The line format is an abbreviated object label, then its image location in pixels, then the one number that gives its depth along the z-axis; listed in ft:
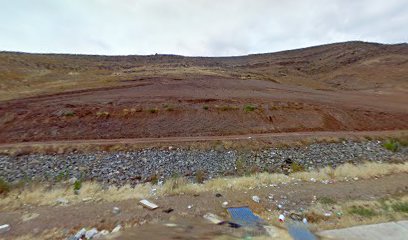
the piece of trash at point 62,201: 31.10
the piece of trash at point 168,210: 27.99
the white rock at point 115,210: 27.94
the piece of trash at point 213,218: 25.62
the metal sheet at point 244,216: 25.45
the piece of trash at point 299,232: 22.91
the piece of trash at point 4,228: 24.96
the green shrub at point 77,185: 35.40
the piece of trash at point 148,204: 28.72
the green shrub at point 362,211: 27.00
